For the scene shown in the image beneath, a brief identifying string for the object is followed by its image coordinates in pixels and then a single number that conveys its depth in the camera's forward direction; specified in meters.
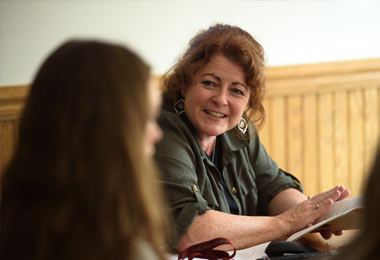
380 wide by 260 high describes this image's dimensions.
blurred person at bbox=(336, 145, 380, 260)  1.15
